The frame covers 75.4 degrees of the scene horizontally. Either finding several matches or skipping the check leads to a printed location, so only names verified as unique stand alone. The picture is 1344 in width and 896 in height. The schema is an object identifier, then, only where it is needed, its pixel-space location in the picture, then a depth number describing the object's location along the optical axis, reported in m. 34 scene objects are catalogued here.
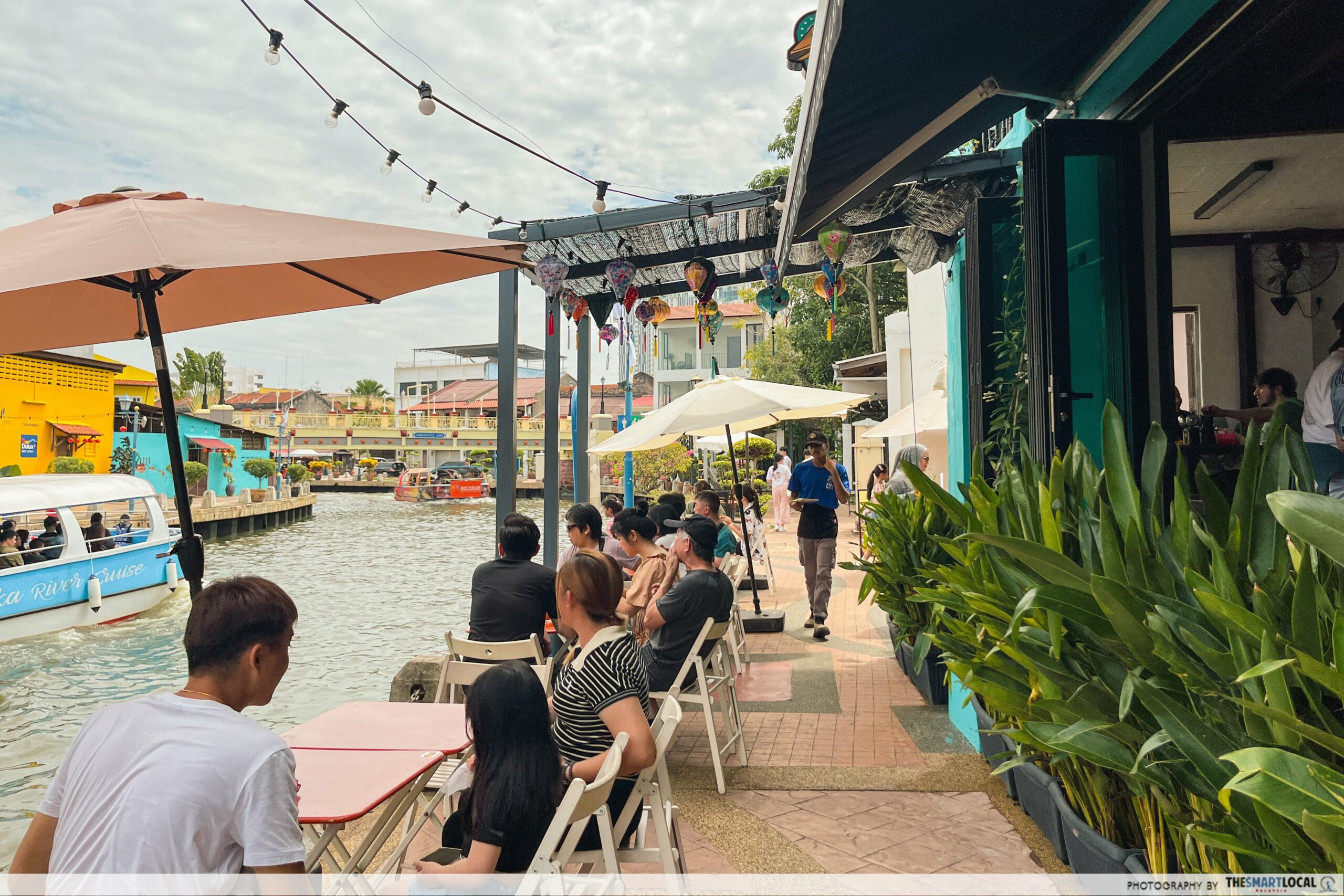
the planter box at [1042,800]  2.81
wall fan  6.34
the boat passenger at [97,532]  14.04
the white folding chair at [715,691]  3.81
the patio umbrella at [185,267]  2.38
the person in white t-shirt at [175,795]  1.51
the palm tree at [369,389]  82.75
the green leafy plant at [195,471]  31.65
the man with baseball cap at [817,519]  7.21
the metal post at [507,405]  6.37
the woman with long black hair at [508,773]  2.02
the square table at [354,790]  2.06
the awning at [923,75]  2.83
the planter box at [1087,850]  2.23
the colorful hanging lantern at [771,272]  6.83
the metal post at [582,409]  9.32
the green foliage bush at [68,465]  26.17
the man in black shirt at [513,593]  4.10
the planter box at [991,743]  3.51
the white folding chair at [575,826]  1.93
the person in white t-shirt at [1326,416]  3.60
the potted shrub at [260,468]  39.34
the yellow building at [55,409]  25.53
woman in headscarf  7.41
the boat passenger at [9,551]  12.13
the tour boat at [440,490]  45.16
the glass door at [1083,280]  3.32
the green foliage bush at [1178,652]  1.46
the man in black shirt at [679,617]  4.06
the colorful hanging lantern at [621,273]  6.76
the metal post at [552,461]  6.84
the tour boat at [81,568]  12.20
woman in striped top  2.47
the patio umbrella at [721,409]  6.40
